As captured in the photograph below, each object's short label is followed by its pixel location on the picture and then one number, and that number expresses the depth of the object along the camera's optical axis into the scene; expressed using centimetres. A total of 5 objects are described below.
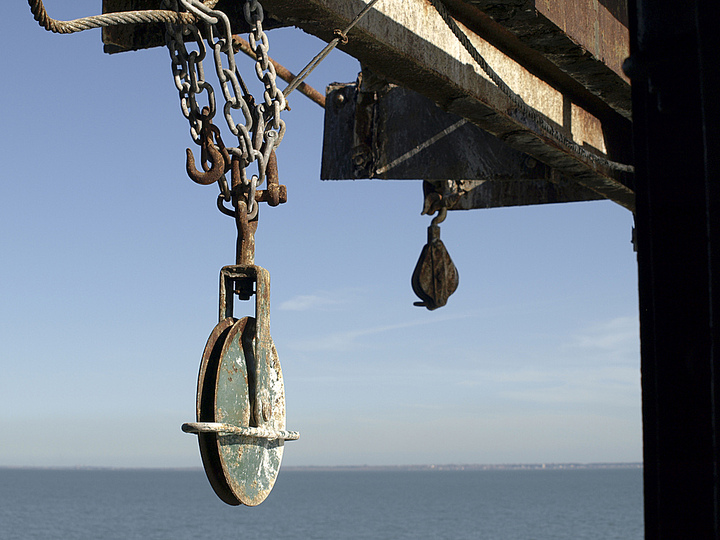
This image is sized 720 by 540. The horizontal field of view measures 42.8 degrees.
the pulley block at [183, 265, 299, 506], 271
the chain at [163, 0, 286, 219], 291
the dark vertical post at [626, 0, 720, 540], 175
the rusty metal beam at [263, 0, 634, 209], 385
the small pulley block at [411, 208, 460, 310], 777
